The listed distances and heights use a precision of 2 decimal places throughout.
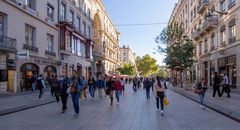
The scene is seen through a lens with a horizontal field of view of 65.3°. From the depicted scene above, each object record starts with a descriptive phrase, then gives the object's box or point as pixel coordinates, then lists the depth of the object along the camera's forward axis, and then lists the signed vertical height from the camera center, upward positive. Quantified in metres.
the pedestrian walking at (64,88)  7.43 -0.69
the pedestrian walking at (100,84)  11.59 -0.84
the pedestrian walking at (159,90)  7.25 -0.76
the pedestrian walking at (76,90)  6.72 -0.70
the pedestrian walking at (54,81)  11.36 -0.62
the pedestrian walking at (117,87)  9.85 -0.86
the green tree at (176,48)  22.89 +2.83
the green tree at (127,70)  60.54 +0.19
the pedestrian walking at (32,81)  15.81 -0.90
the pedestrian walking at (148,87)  12.14 -1.08
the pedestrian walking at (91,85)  12.46 -0.99
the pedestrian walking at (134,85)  18.81 -1.45
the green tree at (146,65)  85.02 +2.54
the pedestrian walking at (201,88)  8.31 -0.81
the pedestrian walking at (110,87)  9.70 -0.85
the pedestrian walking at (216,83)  11.57 -0.82
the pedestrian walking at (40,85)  11.51 -0.89
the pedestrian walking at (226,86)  11.81 -1.00
